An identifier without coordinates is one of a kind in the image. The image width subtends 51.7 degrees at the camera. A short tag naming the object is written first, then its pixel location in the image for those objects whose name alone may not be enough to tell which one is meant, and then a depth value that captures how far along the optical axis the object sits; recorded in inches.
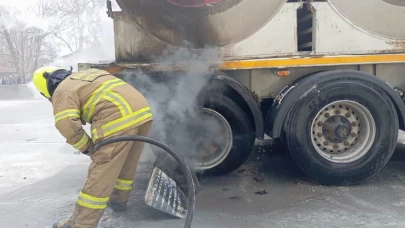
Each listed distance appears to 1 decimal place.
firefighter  128.5
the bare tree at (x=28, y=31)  622.5
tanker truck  166.7
